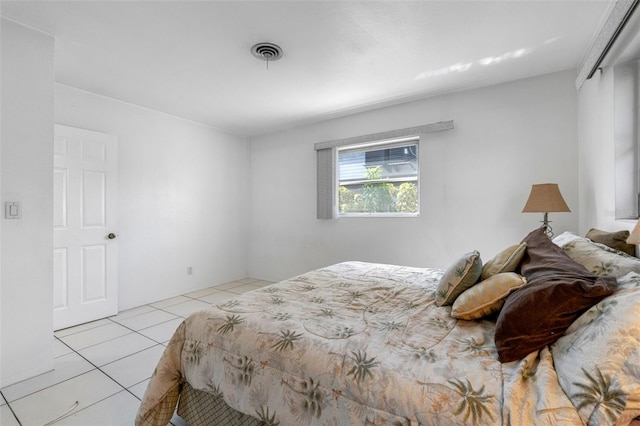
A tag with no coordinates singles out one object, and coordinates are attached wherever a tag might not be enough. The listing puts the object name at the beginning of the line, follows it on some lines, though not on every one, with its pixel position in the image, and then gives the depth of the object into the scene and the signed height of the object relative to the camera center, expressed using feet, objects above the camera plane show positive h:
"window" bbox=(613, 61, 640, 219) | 6.17 +1.55
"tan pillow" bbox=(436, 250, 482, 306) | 5.30 -1.19
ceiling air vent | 7.80 +4.46
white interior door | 9.82 -0.37
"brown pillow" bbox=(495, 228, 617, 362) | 3.28 -1.13
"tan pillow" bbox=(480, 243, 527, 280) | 5.18 -0.90
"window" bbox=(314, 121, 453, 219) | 12.06 +1.79
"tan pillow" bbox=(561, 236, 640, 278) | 3.91 -0.69
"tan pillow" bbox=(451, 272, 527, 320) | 4.27 -1.28
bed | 2.76 -1.76
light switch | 6.64 +0.14
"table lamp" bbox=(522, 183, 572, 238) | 7.88 +0.33
